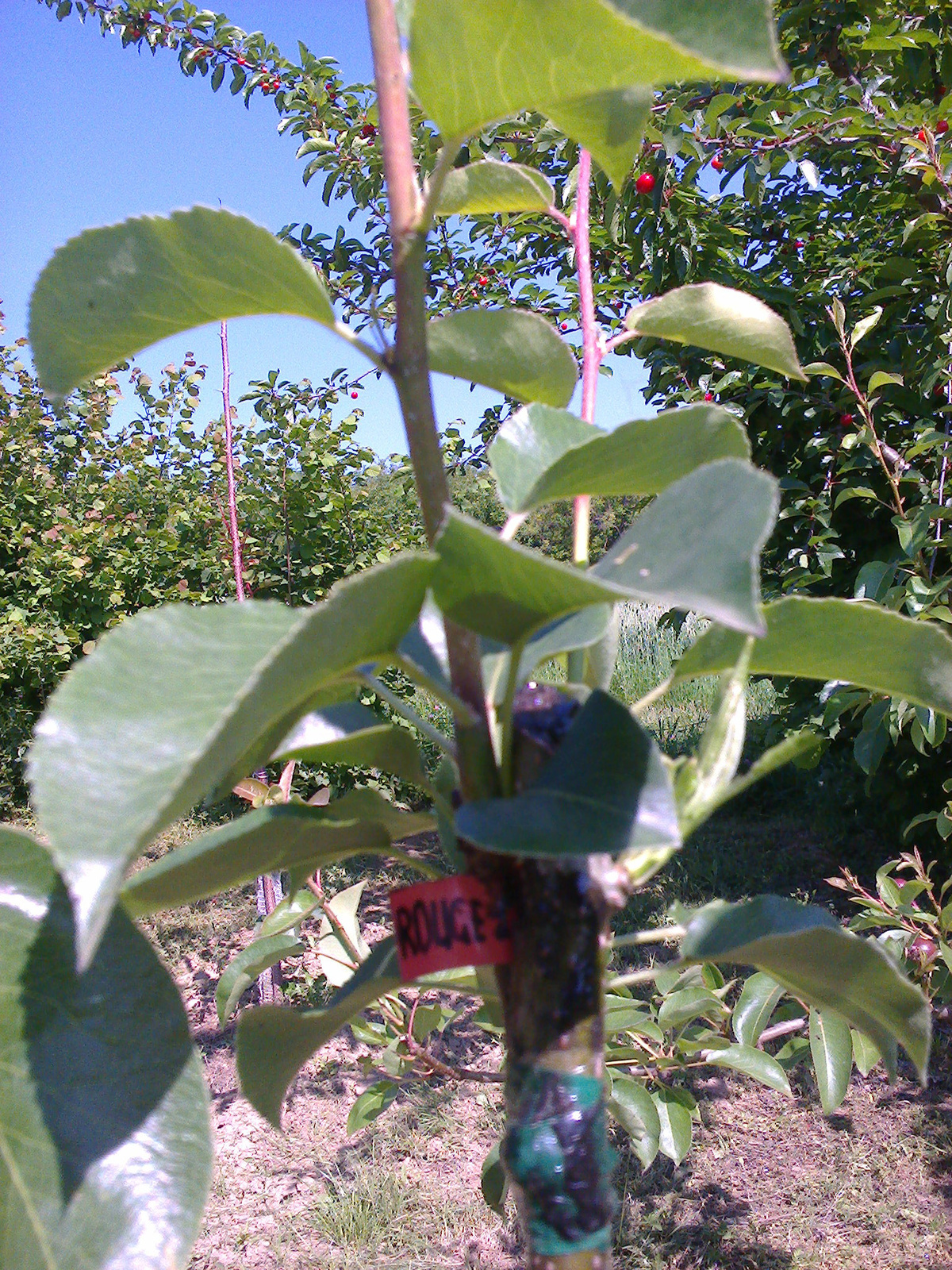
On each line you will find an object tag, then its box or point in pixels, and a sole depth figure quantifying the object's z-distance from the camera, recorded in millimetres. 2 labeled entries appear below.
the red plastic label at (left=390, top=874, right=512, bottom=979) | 373
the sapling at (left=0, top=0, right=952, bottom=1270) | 280
